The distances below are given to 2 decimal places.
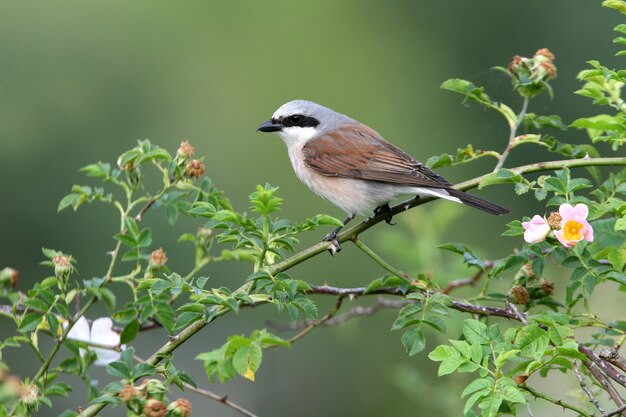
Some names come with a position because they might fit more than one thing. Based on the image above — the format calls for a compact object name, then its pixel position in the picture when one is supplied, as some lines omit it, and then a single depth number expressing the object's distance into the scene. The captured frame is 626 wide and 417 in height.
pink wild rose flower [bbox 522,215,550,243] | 4.27
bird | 7.36
